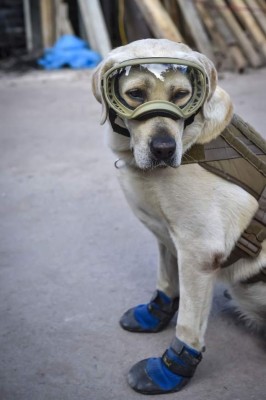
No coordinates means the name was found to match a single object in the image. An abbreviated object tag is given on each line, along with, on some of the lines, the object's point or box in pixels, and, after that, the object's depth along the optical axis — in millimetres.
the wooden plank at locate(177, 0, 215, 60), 6922
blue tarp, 7285
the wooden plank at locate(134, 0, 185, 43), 6746
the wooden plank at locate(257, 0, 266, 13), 6953
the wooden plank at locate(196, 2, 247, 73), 6777
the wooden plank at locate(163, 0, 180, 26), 7322
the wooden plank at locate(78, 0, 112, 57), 7285
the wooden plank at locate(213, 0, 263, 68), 6781
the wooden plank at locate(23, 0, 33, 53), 7902
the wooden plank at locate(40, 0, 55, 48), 7652
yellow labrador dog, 2057
